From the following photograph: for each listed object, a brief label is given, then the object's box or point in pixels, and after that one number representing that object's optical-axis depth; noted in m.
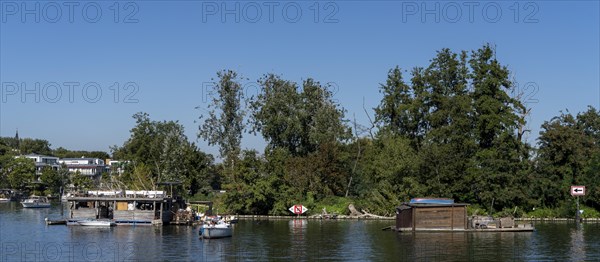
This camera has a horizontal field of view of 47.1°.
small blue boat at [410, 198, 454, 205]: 71.38
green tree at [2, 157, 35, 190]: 167.38
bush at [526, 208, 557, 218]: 89.62
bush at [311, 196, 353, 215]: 96.56
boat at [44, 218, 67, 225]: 85.38
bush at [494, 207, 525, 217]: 87.56
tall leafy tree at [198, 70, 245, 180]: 116.00
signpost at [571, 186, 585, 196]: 85.31
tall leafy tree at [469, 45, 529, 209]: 87.94
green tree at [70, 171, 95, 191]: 168.62
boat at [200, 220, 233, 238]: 65.94
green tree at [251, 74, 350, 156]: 111.50
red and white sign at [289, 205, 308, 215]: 94.81
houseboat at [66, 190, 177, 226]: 82.81
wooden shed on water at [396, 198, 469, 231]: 70.12
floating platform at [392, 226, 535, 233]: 69.81
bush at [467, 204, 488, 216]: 87.44
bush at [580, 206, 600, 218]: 86.75
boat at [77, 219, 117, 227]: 80.12
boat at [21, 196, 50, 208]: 133.88
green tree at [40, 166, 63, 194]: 173.25
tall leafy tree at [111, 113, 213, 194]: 117.23
